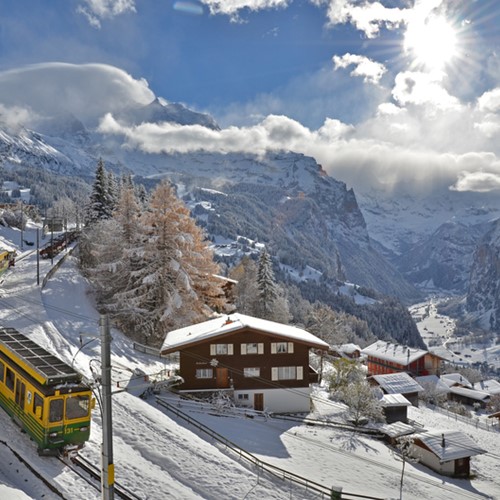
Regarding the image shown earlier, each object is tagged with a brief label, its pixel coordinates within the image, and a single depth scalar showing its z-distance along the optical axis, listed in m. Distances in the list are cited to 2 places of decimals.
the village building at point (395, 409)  49.94
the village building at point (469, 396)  94.62
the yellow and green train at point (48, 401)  19.14
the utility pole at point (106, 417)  12.60
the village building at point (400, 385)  66.56
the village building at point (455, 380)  103.06
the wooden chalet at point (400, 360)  99.81
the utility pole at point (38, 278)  50.91
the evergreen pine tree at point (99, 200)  66.94
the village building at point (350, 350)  101.84
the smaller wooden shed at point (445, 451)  37.69
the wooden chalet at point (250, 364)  39.06
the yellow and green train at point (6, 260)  52.88
